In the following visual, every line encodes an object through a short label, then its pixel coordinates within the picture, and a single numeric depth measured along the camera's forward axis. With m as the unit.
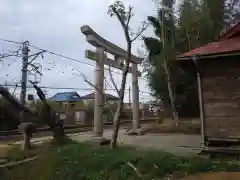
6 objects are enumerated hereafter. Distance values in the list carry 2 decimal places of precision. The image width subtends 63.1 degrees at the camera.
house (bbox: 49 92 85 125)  18.11
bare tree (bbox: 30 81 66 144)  7.11
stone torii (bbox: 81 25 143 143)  7.35
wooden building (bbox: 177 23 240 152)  5.69
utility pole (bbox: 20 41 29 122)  8.36
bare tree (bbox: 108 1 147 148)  5.81
